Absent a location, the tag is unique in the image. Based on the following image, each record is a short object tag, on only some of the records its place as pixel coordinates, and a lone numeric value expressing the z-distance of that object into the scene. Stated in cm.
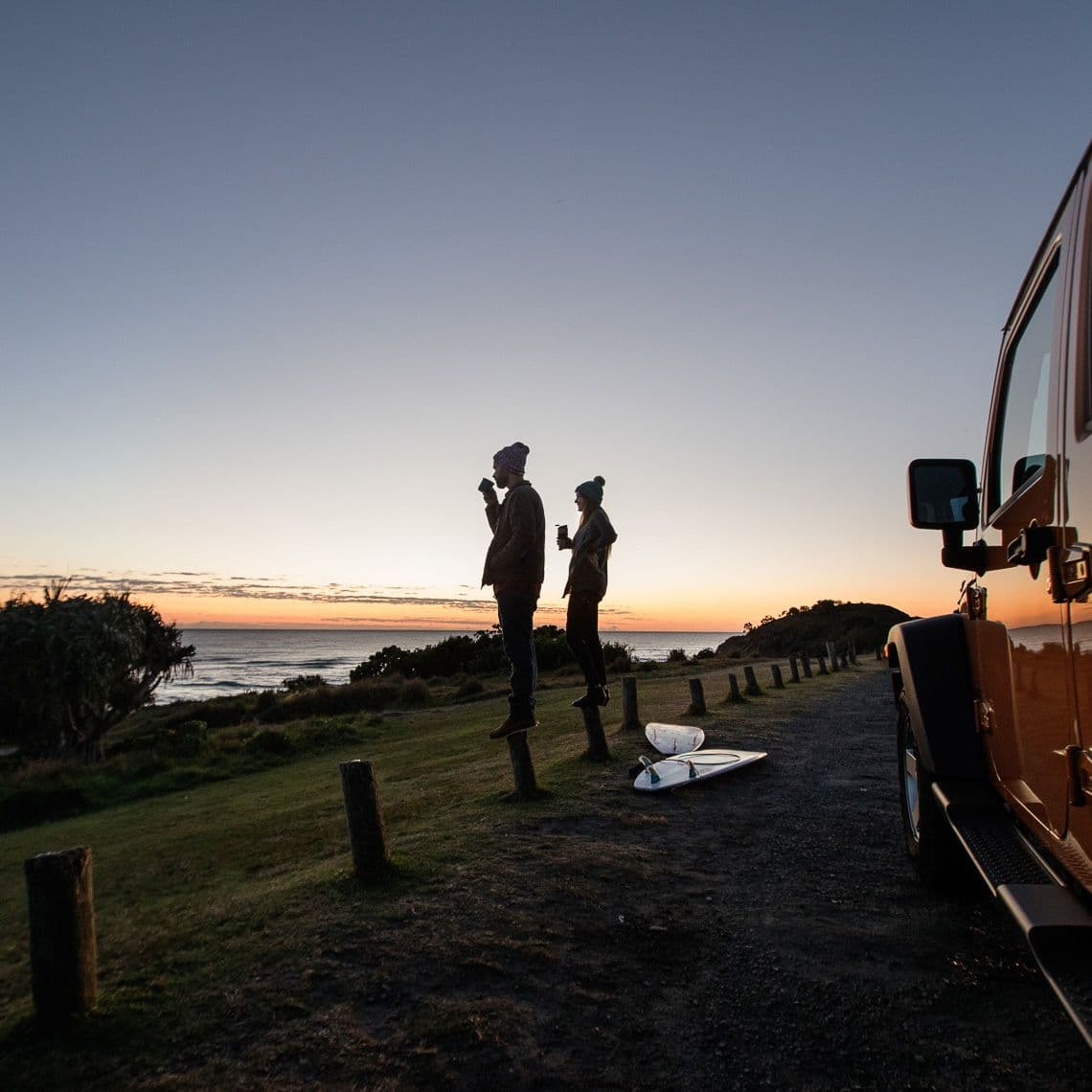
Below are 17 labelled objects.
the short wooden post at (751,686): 1595
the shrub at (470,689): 2541
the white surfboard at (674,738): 894
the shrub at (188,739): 1892
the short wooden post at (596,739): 839
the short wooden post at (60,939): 328
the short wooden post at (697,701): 1207
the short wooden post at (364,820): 485
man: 610
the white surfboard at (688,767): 706
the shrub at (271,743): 1761
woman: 736
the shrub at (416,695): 2511
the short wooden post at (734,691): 1462
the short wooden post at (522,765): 682
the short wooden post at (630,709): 1093
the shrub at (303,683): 3192
